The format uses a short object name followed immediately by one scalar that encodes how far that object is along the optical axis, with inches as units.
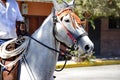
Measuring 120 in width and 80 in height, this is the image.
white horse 190.7
